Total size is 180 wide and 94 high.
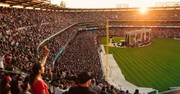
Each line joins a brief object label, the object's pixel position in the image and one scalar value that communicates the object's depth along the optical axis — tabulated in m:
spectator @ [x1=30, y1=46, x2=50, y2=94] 3.98
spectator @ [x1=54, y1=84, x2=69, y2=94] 7.78
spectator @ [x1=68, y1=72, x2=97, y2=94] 3.56
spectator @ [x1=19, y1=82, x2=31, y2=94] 5.01
